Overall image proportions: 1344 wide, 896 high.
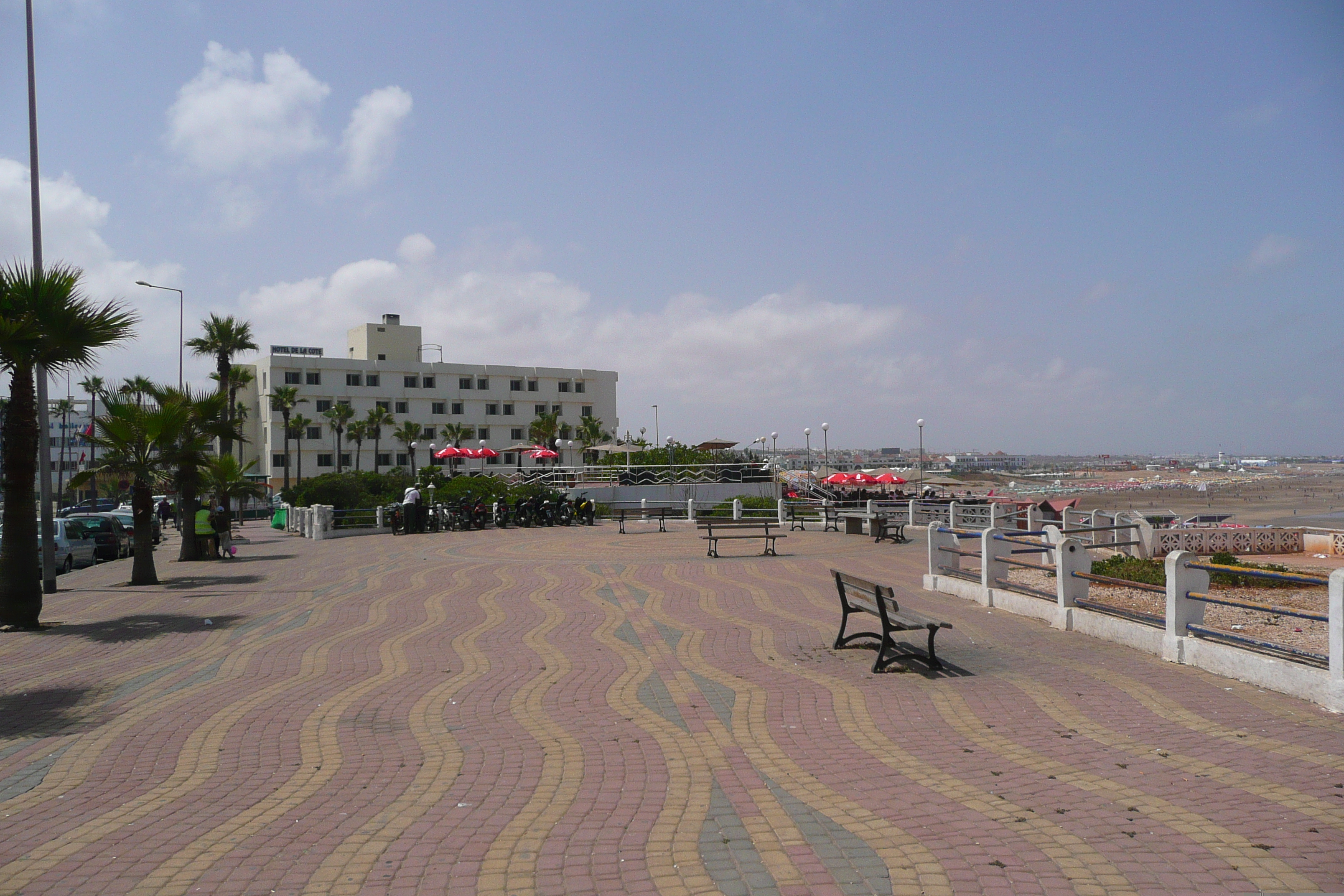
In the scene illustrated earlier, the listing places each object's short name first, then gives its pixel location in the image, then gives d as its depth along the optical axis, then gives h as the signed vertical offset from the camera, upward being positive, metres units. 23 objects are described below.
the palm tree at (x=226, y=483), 25.44 -0.54
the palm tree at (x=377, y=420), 68.75 +3.08
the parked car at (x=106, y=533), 25.50 -1.92
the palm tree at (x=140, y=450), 16.84 +0.29
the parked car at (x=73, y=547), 21.88 -1.99
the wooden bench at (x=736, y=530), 19.72 -2.05
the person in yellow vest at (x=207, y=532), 22.95 -1.69
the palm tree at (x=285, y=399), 62.40 +4.32
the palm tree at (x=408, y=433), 70.69 +2.08
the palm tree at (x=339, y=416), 67.44 +3.39
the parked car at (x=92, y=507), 43.72 -2.57
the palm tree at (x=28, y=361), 11.88 +1.41
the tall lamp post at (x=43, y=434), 15.68 +0.63
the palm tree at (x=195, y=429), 18.69 +0.74
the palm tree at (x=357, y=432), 67.88 +2.19
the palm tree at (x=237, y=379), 51.34 +4.83
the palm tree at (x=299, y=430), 66.38 +2.42
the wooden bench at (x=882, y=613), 8.37 -1.54
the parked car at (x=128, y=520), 32.06 -1.98
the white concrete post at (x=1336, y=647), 6.78 -1.52
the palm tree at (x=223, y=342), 42.38 +5.78
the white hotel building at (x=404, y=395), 70.75 +5.40
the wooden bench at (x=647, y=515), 32.19 -2.19
